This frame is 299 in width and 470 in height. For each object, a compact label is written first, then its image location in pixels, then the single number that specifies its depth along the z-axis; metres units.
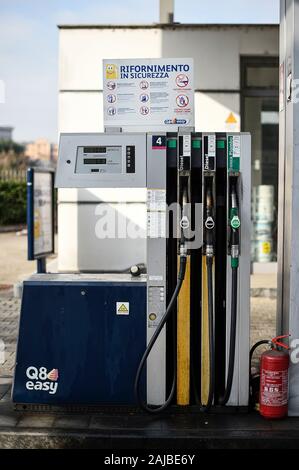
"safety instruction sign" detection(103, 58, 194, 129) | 5.31
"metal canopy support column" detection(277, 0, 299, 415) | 4.93
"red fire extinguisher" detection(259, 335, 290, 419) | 4.91
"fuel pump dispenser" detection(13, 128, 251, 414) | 4.95
